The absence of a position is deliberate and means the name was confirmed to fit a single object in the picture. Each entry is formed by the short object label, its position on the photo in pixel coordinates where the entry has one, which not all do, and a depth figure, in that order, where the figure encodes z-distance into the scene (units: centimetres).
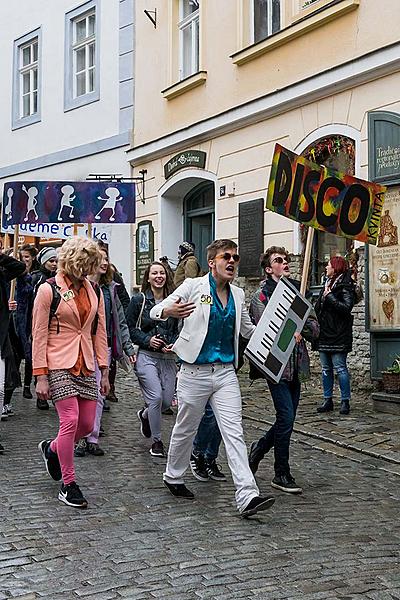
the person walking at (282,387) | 680
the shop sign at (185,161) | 1521
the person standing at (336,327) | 1034
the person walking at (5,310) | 812
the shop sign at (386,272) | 1094
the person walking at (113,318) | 889
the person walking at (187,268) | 1161
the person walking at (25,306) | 1105
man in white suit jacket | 626
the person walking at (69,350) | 630
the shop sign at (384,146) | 1098
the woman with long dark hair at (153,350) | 794
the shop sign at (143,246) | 1677
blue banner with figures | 1228
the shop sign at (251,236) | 1357
